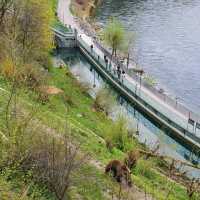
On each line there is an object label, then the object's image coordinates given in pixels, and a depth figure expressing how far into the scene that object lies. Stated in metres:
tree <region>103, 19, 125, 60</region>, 54.78
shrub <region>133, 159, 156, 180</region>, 27.17
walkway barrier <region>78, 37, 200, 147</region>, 40.03
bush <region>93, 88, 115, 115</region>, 41.41
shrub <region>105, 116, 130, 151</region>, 32.34
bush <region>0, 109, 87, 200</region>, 14.63
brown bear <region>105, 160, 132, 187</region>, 21.42
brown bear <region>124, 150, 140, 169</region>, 26.28
